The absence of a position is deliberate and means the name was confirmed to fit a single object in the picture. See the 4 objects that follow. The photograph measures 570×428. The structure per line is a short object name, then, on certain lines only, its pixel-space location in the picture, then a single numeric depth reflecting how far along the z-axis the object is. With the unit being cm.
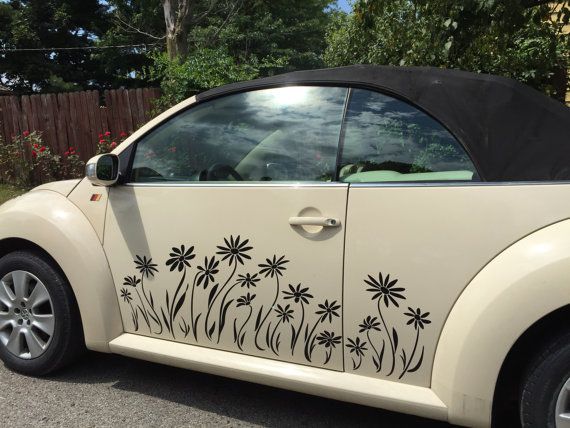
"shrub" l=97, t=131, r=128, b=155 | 910
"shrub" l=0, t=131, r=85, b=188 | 989
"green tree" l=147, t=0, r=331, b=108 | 2033
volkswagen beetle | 215
